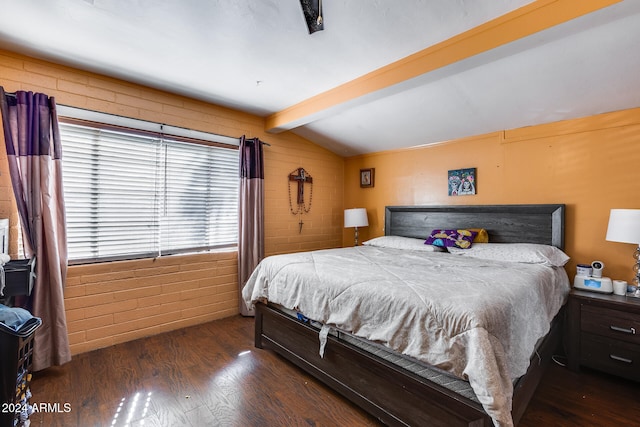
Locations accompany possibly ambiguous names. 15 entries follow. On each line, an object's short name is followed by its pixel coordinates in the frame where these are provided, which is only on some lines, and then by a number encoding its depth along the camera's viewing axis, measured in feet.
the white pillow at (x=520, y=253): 8.08
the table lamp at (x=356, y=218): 13.62
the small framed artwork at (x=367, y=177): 14.55
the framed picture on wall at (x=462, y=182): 11.14
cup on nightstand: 7.61
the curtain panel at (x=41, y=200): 7.14
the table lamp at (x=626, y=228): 7.08
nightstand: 6.95
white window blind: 8.39
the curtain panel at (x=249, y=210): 11.41
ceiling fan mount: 4.46
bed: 4.43
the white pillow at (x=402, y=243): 10.70
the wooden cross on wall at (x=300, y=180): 13.48
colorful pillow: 10.01
